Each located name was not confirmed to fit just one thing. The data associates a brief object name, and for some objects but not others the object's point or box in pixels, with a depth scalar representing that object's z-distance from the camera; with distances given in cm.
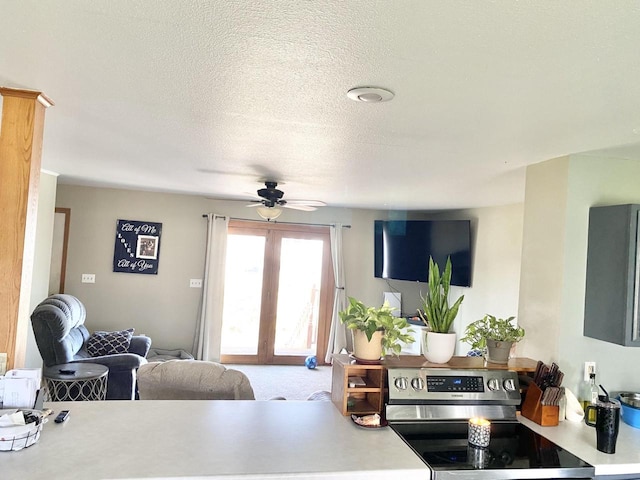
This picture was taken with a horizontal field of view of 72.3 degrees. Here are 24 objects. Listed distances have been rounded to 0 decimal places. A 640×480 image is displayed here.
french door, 624
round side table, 366
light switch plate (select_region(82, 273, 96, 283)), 570
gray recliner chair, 384
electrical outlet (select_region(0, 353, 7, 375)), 185
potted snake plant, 221
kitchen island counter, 143
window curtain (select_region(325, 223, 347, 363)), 634
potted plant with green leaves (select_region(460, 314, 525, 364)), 232
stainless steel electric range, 168
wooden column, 186
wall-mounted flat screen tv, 537
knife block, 213
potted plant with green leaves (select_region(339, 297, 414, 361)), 208
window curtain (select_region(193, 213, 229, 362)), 590
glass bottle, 233
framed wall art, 578
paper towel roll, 221
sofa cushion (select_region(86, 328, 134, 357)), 470
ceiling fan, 406
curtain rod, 607
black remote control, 175
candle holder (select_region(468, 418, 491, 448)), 187
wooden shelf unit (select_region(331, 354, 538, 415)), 205
